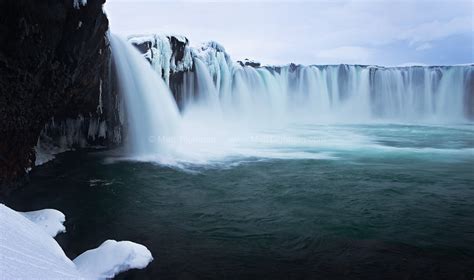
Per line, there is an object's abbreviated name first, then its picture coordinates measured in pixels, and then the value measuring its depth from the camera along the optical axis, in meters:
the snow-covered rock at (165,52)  13.14
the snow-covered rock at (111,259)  3.51
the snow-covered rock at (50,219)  4.73
